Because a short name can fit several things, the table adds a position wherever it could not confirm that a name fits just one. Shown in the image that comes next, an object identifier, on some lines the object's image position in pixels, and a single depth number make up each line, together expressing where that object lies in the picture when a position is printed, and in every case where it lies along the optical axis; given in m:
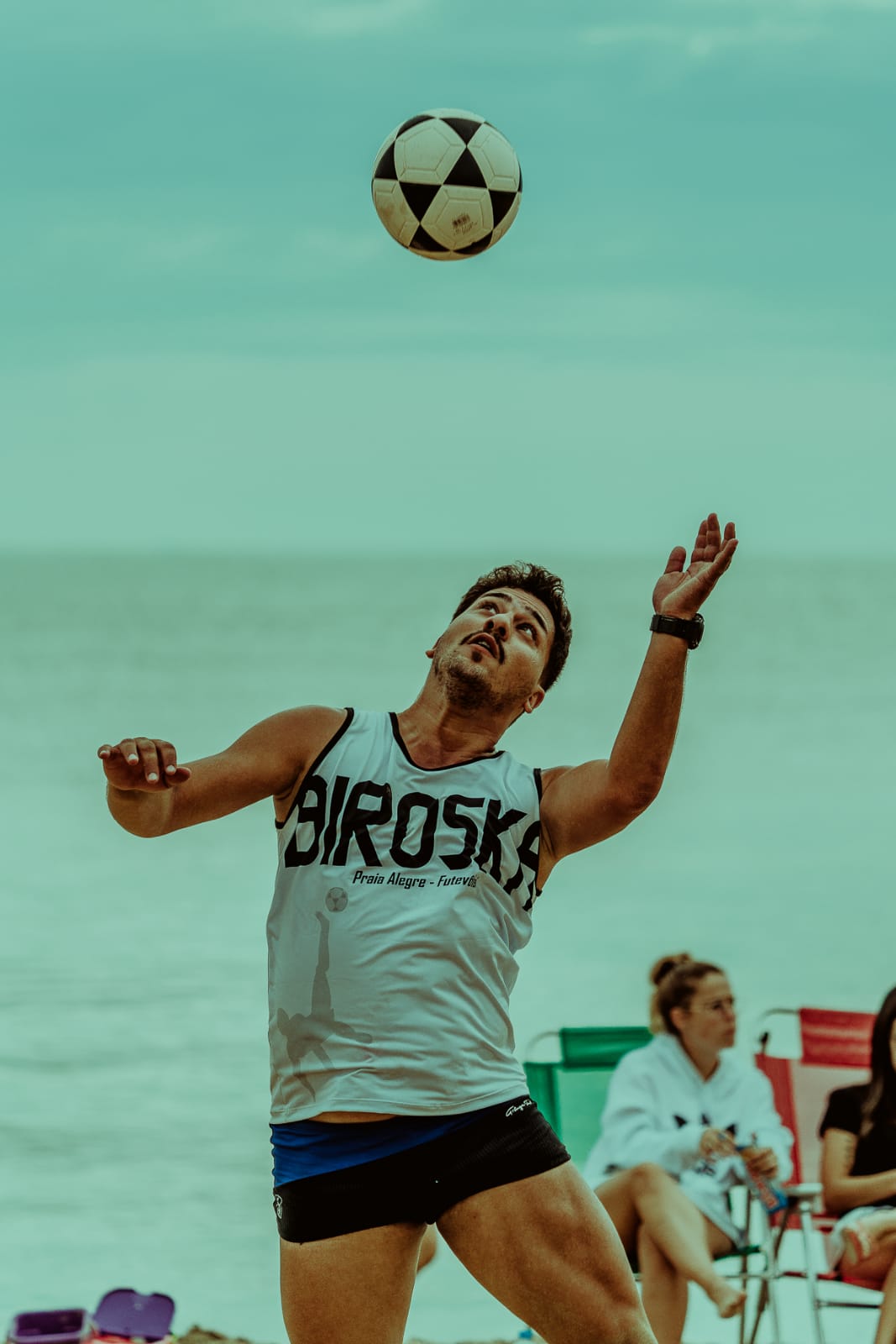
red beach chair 13.86
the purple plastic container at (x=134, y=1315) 10.97
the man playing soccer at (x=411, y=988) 7.40
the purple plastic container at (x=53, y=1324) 10.59
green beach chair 13.76
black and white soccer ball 10.84
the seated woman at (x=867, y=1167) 11.97
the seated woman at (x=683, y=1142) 11.98
